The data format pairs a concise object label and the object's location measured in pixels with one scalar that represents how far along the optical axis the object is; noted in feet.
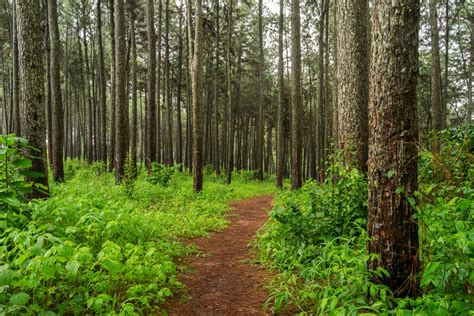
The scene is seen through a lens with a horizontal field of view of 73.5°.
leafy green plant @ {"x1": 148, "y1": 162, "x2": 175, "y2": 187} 41.42
